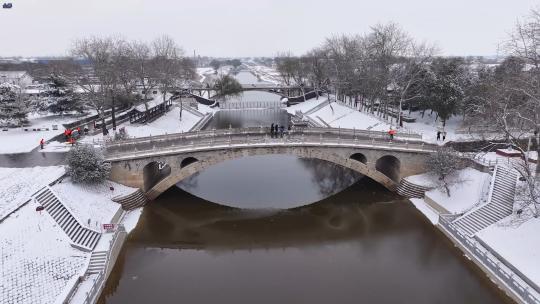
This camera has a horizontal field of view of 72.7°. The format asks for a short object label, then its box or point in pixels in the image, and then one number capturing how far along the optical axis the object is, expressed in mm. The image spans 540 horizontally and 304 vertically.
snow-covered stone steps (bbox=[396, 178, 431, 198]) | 32938
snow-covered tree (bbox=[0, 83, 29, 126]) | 42000
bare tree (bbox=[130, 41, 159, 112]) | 57784
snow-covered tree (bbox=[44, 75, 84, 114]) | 49312
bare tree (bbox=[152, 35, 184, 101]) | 57625
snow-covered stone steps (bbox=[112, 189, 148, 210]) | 29578
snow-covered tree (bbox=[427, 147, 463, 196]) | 30312
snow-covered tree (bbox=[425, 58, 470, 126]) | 42656
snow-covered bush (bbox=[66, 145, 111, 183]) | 28016
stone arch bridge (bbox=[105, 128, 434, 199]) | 30984
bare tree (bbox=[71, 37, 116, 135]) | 42438
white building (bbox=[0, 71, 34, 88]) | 95744
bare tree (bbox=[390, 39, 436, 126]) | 47469
